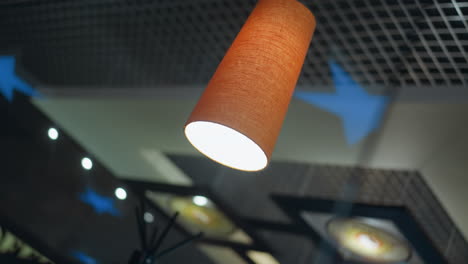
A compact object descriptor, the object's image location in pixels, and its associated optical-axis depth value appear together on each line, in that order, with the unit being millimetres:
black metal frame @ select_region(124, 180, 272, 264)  3311
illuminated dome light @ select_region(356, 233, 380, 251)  2887
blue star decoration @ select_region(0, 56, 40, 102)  3127
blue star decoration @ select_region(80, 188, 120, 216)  3928
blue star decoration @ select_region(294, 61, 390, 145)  2070
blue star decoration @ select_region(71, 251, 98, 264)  3867
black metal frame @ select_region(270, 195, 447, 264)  2547
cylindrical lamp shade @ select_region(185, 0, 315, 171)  962
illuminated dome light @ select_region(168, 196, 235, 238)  3537
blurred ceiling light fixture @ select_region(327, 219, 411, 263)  2809
